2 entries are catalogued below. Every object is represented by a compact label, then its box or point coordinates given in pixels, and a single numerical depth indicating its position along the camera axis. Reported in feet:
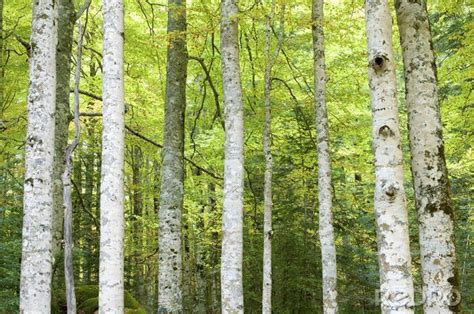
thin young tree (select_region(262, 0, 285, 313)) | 29.66
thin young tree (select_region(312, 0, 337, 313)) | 27.09
